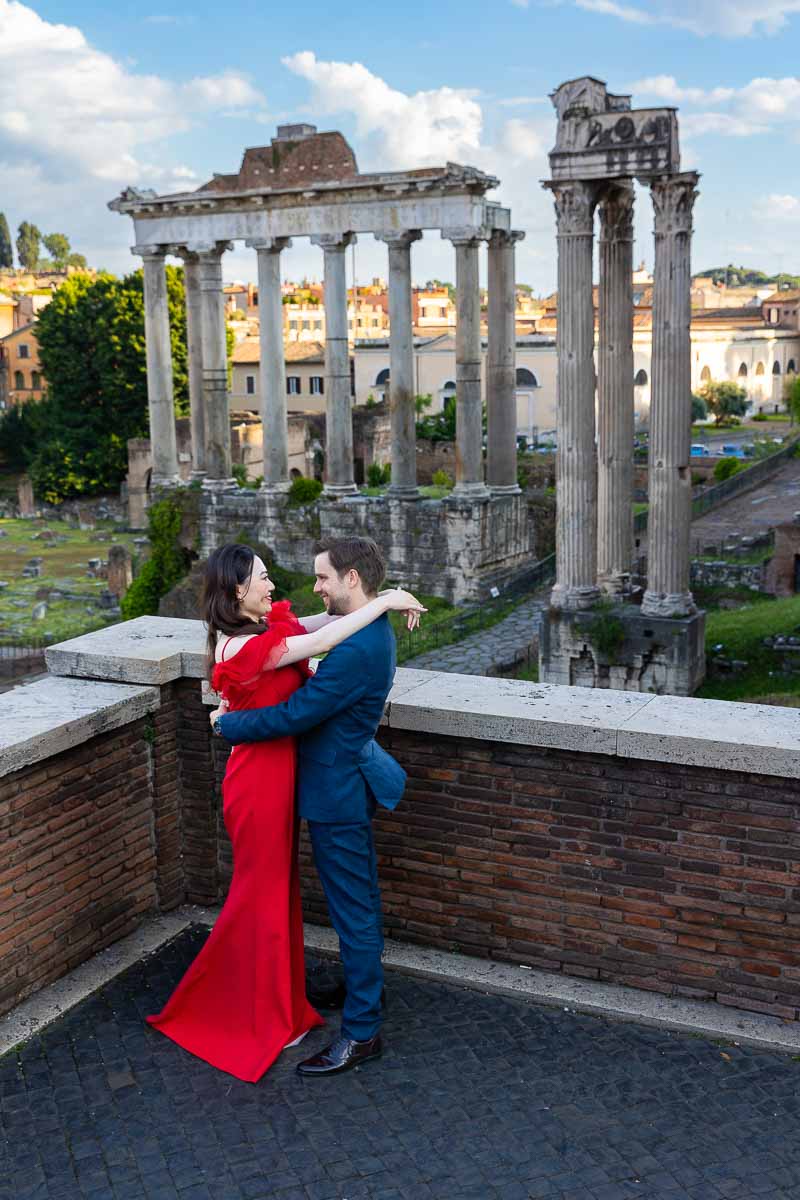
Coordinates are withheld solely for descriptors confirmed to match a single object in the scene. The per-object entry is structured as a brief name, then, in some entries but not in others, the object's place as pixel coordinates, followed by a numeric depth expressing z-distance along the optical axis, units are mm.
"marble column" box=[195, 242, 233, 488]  27938
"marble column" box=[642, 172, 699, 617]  16797
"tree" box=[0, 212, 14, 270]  132750
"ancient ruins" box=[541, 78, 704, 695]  16781
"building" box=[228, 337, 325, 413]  57781
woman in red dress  4574
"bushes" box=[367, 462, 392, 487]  43594
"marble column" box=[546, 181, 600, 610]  17297
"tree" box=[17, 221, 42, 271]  141375
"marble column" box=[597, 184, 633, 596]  18188
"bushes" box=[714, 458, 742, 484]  41062
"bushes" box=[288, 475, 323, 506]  27688
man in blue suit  4500
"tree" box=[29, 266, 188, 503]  50750
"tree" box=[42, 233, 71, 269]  152750
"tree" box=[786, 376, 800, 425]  51394
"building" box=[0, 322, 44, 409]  71688
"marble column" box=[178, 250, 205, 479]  28906
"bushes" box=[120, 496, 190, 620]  28969
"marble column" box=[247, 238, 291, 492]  27203
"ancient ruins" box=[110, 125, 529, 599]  25172
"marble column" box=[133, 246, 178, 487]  28484
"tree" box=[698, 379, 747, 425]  67500
